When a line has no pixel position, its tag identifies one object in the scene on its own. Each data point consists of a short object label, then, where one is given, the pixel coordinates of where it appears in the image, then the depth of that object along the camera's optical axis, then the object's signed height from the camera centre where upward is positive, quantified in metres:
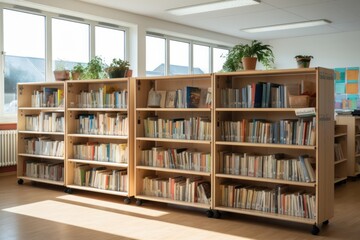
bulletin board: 11.14 +0.52
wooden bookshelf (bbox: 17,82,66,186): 6.69 -0.32
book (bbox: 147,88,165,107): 5.66 +0.13
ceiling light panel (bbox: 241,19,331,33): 10.06 +1.98
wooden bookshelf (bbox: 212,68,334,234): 4.45 -0.35
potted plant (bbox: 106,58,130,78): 6.15 +0.56
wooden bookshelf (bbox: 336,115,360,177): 7.41 -0.56
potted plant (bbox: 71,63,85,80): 6.84 +0.58
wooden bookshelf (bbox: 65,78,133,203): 5.84 -0.37
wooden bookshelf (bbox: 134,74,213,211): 5.32 -0.41
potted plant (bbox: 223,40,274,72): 5.14 +0.63
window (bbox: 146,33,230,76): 10.43 +1.35
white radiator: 7.47 -0.64
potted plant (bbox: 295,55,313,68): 4.96 +0.54
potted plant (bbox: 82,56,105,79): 6.95 +0.62
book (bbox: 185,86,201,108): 5.29 +0.15
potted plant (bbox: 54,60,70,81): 6.79 +0.54
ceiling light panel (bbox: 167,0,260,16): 8.29 +1.99
